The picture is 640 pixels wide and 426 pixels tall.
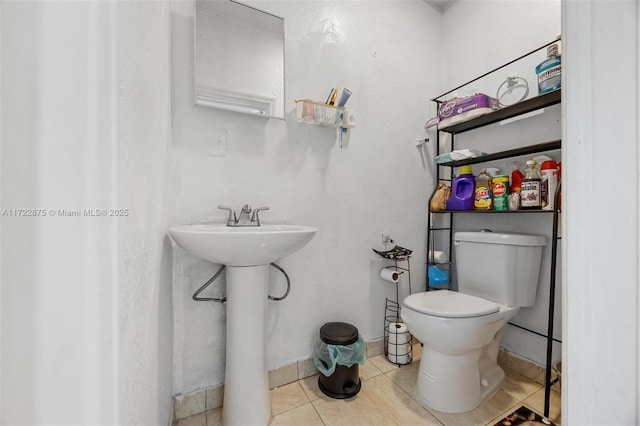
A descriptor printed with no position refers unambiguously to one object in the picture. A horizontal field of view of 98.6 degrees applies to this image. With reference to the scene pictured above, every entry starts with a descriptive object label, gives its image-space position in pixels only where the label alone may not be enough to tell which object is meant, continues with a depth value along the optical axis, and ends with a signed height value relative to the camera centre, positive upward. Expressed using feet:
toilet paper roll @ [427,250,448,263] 5.70 -0.91
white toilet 3.76 -1.47
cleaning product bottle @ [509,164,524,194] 4.58 +0.55
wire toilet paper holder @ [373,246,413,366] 5.08 -2.26
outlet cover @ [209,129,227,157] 4.04 +1.03
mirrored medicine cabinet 3.95 +2.34
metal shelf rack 3.73 +1.01
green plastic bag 4.11 -2.18
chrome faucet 3.93 -0.07
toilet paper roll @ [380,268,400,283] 5.04 -1.16
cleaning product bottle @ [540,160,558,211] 4.04 +0.44
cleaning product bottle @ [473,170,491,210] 4.87 +0.37
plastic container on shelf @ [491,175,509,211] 4.68 +0.34
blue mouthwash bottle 3.89 +2.03
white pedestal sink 3.41 -1.62
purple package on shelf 4.77 +1.90
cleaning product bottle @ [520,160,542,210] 4.21 +0.37
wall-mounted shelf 4.42 +1.64
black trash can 4.17 -2.51
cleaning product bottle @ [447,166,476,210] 5.19 +0.43
